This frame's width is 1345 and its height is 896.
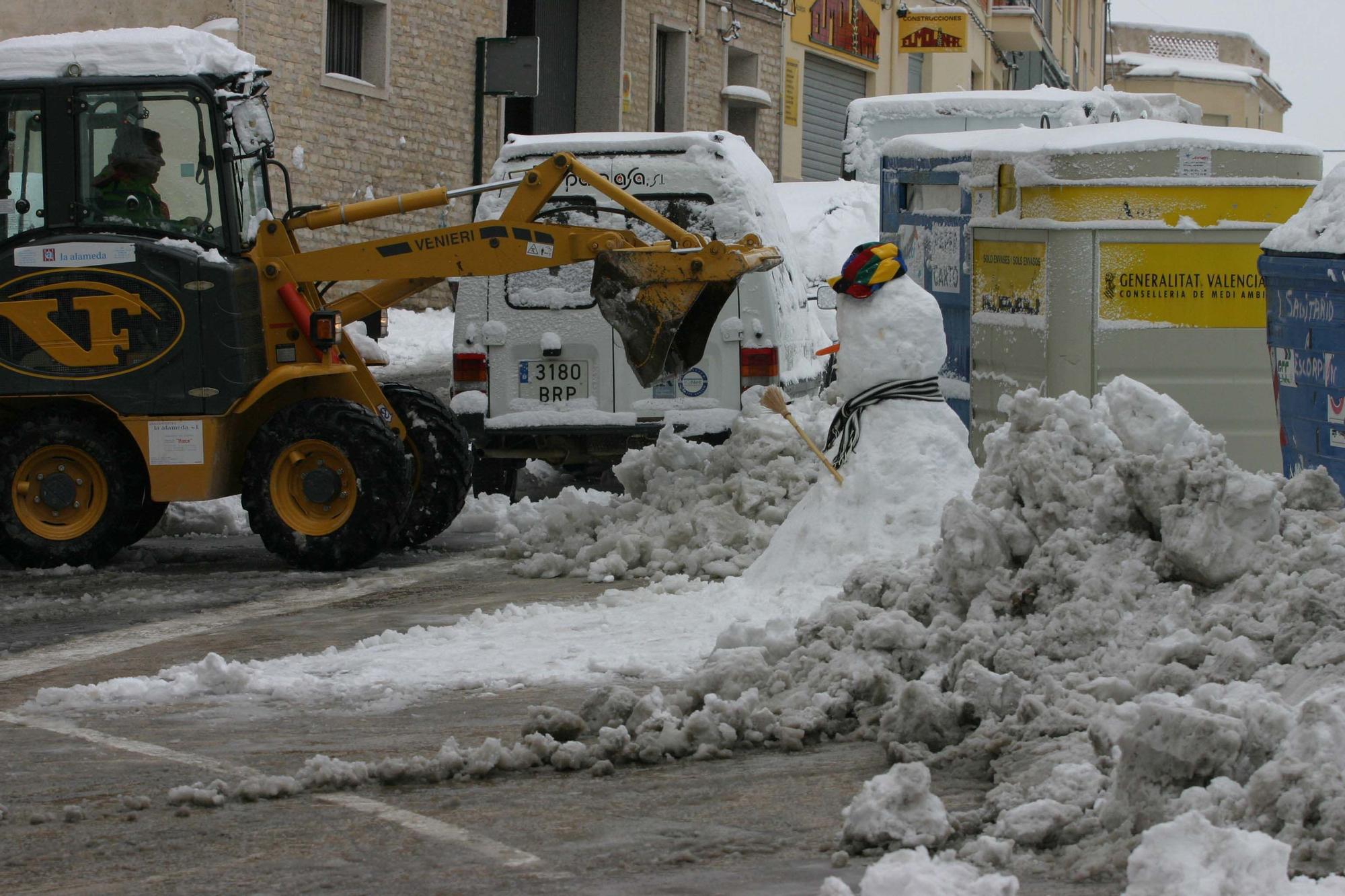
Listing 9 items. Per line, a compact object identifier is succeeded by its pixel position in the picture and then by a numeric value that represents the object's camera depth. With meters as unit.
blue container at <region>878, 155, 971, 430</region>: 21.64
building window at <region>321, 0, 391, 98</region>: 47.09
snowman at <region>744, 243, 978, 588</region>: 16.69
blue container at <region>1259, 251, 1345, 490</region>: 15.05
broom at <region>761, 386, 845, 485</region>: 17.75
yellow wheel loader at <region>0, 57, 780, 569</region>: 19.36
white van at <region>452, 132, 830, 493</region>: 21.61
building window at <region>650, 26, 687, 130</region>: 64.87
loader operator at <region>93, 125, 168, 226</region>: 19.55
